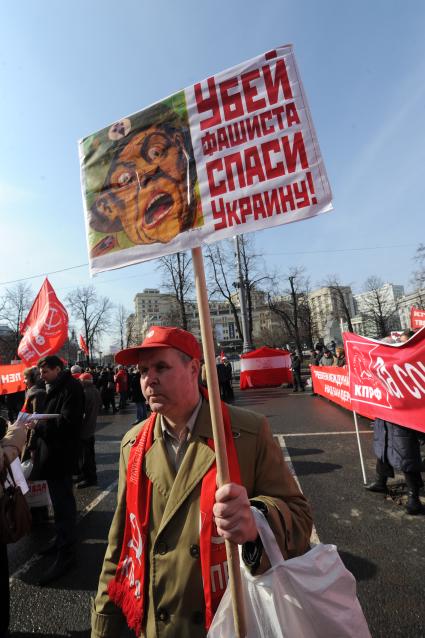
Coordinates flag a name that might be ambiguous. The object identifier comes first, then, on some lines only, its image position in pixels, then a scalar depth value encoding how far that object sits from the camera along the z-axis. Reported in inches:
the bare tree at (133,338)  2518.5
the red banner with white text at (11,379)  471.8
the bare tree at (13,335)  1626.5
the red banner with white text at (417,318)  508.9
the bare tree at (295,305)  1381.6
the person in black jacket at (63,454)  144.3
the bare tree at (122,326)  2337.0
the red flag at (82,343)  759.4
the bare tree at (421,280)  1224.8
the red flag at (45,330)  304.2
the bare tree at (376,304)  1765.5
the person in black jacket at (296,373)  635.6
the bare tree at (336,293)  1675.7
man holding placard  56.5
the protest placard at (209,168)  56.2
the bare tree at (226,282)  1149.1
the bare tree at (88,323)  1894.7
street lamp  858.1
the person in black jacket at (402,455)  167.2
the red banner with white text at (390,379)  154.3
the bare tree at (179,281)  1167.6
